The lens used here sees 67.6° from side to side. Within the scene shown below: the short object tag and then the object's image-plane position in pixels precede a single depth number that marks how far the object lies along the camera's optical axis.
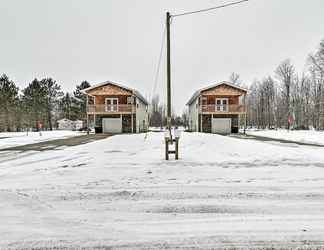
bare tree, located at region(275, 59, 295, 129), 45.69
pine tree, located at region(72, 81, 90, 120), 50.89
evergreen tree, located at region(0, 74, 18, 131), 39.93
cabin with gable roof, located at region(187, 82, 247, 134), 28.94
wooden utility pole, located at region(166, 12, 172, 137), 9.20
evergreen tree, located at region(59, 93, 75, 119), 56.25
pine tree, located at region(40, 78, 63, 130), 48.50
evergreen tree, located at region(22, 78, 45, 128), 46.59
